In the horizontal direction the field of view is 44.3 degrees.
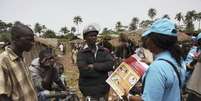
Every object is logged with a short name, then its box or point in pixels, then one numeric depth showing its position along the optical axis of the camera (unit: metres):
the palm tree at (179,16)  47.84
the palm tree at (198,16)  48.41
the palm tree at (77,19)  61.55
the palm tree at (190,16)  46.40
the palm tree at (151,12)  56.17
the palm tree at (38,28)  54.48
